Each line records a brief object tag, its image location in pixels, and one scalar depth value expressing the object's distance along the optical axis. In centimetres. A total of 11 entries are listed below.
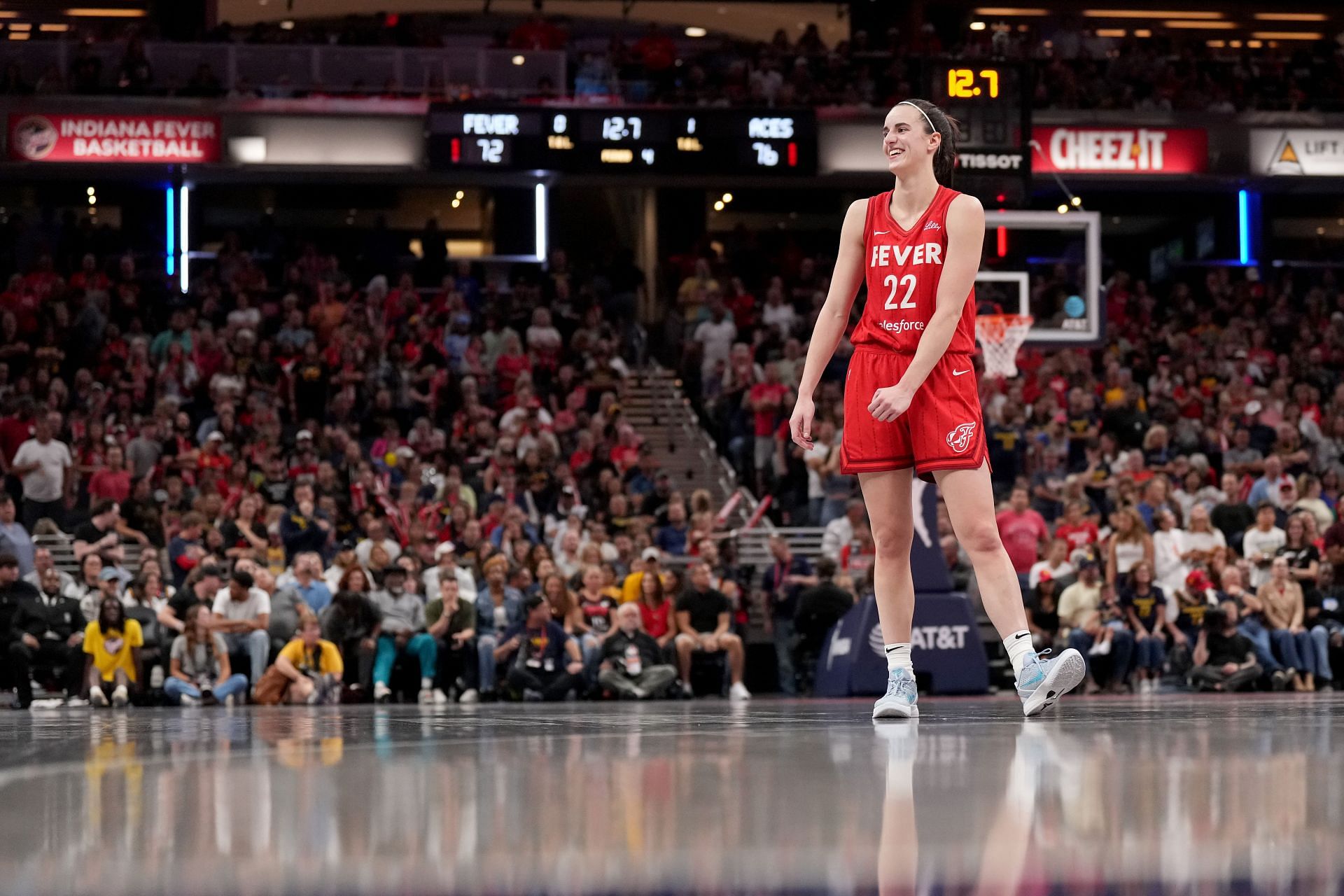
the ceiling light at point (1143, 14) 2900
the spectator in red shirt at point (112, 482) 1694
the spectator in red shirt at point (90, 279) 2198
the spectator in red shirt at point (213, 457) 1728
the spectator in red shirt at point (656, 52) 2397
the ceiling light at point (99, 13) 2709
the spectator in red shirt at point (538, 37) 2461
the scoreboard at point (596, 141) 2248
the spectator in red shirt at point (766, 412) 1912
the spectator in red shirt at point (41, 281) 2155
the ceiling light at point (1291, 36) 2928
